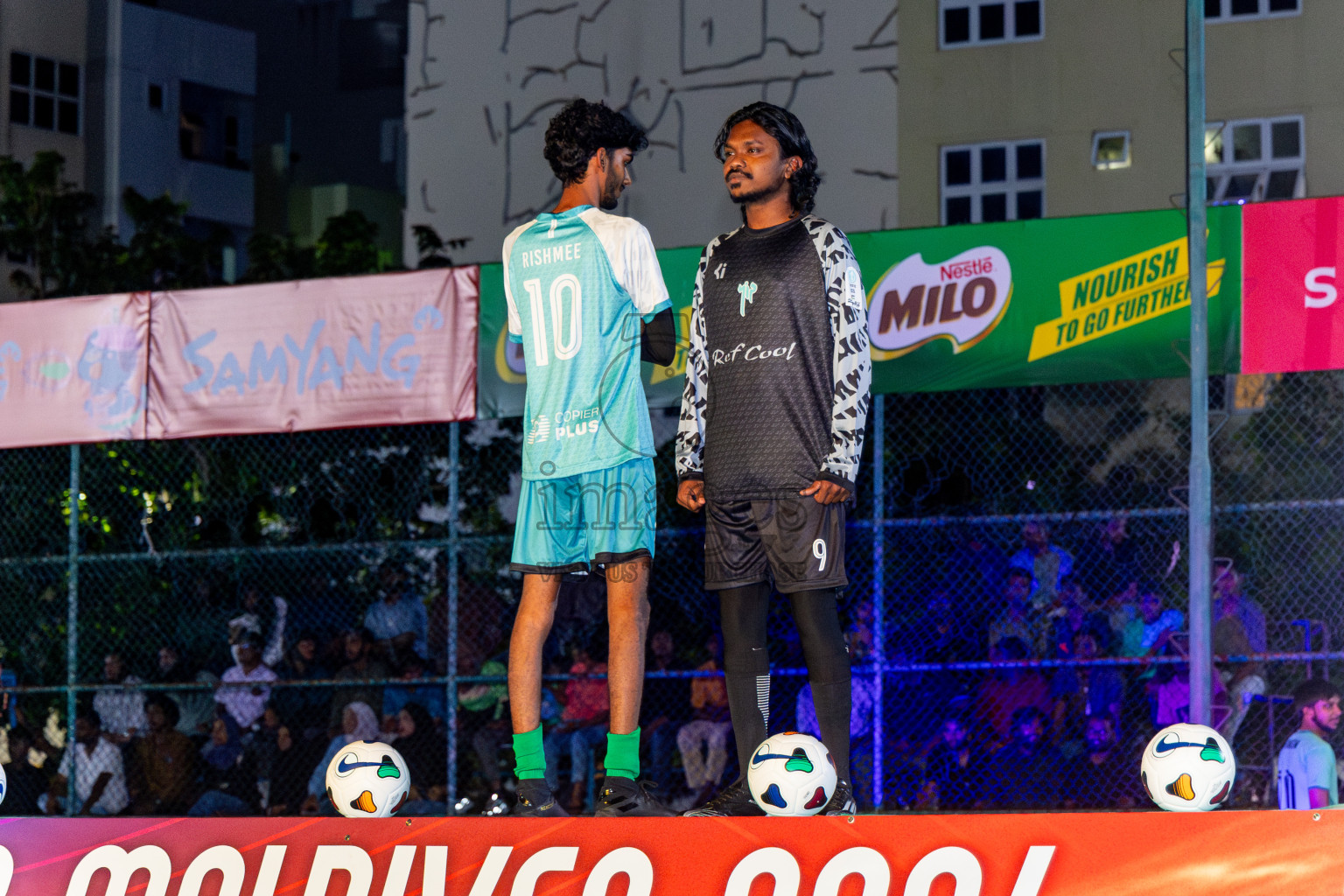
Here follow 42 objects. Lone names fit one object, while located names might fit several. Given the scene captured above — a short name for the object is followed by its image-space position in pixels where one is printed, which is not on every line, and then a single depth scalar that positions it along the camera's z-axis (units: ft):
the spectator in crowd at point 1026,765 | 54.39
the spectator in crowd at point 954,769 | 54.03
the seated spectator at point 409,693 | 58.80
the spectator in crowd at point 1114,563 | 56.13
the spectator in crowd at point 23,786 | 63.16
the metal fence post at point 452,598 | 52.24
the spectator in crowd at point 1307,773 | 45.16
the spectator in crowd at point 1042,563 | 56.03
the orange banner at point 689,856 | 21.12
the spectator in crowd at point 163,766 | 61.62
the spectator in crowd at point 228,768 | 61.57
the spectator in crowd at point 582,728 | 57.41
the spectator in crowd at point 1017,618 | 54.49
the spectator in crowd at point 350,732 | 58.54
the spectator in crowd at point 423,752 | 57.82
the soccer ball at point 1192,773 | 23.82
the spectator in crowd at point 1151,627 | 54.29
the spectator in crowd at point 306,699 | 62.95
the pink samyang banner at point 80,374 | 57.67
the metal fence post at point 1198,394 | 44.39
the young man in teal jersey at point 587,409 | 29.30
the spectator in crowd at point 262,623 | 63.82
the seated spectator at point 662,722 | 57.47
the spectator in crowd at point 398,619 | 62.85
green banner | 48.96
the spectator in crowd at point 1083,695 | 54.39
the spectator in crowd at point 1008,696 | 54.70
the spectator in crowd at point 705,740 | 56.70
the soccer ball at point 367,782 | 26.94
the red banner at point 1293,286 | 46.93
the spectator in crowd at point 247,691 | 62.59
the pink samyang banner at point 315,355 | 54.75
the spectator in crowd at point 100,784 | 62.13
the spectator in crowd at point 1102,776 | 52.65
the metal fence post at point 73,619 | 56.08
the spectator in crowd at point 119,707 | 63.46
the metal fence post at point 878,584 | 47.82
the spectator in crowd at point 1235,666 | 52.08
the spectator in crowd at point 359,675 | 59.21
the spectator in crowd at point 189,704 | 63.98
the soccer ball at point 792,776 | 24.67
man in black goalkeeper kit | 29.12
